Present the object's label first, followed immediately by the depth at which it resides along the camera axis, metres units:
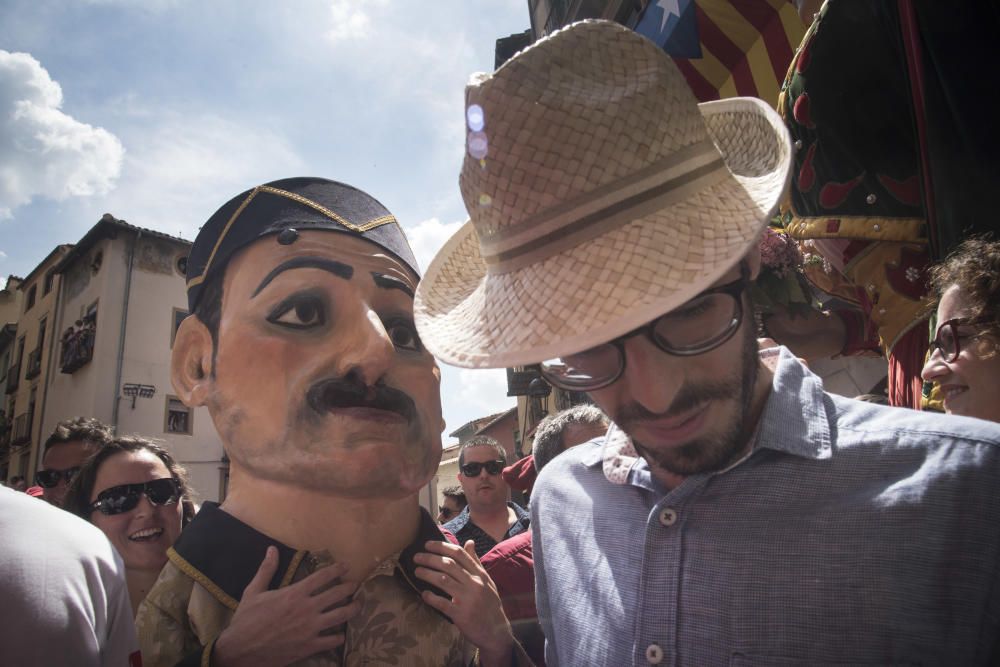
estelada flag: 3.95
